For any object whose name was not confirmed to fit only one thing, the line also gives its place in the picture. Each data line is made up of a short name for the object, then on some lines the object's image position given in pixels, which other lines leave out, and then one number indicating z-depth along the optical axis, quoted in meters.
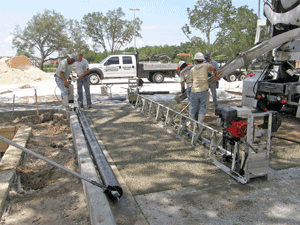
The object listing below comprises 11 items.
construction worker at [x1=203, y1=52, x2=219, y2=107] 7.50
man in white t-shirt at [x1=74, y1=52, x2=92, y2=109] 8.00
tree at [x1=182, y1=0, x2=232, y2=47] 35.81
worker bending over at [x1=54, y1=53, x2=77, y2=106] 7.23
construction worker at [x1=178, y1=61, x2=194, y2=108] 6.32
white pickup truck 18.02
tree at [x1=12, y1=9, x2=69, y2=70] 36.72
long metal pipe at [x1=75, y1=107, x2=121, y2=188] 3.21
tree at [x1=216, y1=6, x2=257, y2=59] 32.53
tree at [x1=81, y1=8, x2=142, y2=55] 41.50
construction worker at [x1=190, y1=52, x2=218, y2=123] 5.18
